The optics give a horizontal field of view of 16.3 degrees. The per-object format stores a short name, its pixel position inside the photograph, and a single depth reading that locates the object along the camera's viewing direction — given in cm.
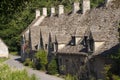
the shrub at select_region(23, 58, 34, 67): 5767
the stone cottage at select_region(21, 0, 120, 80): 3778
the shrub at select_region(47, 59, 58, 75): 4644
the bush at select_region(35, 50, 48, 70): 5106
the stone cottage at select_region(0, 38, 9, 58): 7961
